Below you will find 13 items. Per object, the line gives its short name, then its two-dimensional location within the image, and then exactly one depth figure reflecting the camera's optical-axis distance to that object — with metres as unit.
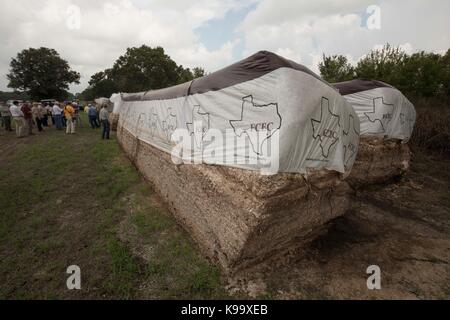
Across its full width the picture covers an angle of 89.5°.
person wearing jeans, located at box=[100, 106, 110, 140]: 11.45
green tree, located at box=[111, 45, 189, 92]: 33.03
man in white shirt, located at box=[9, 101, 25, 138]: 10.98
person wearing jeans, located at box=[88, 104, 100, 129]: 15.06
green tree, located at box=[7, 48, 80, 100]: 34.62
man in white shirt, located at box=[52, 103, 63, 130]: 13.70
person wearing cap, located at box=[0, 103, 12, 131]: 13.06
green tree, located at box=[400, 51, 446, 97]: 12.50
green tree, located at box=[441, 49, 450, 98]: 12.41
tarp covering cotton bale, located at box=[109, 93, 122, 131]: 12.80
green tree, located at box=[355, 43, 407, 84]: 13.95
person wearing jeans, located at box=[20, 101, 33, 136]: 11.31
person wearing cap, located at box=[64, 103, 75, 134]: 12.65
